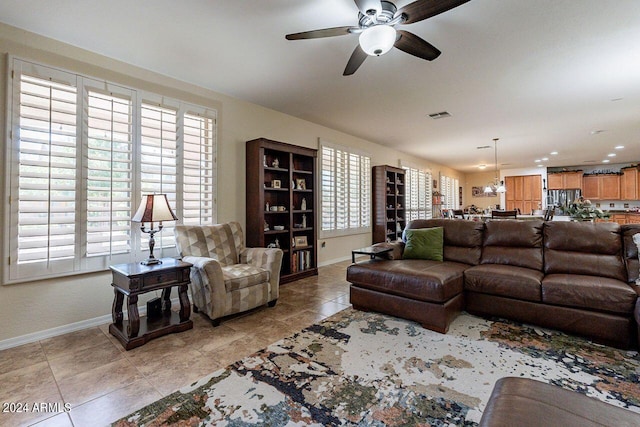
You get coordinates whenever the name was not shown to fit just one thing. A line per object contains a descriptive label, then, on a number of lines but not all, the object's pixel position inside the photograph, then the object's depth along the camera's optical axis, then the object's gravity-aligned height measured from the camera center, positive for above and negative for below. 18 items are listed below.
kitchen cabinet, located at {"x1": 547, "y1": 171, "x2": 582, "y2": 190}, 10.02 +1.33
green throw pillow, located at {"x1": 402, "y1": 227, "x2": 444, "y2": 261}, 3.51 -0.33
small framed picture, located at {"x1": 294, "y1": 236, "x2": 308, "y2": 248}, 4.63 -0.37
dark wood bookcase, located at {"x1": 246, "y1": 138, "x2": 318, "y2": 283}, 4.03 +0.24
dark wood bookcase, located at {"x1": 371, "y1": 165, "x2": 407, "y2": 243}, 6.69 +0.37
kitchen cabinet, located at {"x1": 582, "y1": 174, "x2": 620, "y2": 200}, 9.58 +1.05
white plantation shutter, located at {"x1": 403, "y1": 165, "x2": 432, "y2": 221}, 8.23 +0.76
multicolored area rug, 1.59 -1.07
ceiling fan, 1.84 +1.34
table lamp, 2.67 +0.06
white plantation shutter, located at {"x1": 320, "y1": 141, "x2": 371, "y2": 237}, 5.44 +0.55
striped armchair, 2.78 -0.56
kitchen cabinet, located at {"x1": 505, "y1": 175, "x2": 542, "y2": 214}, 10.65 +0.94
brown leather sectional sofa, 2.39 -0.59
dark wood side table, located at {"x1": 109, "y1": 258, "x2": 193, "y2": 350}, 2.41 -0.72
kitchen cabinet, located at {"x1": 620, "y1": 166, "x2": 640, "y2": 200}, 9.13 +1.09
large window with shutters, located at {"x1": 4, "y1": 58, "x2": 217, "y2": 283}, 2.47 +0.50
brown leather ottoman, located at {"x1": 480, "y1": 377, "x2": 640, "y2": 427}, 0.93 -0.66
